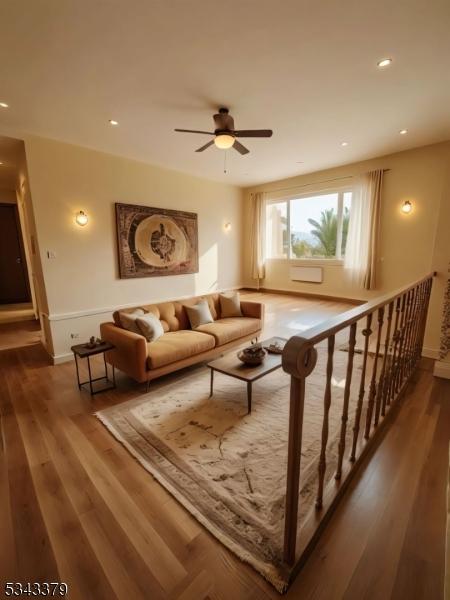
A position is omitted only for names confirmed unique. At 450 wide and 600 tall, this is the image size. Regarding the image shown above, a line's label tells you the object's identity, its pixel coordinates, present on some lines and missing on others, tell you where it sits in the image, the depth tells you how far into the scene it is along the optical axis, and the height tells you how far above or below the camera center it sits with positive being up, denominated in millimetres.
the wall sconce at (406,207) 4898 +707
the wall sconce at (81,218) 3920 +466
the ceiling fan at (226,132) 2891 +1254
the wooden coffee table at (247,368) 2301 -1103
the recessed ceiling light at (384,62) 2318 +1608
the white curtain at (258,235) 7168 +340
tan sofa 2662 -1048
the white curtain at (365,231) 5246 +307
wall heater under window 6512 -674
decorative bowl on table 2510 -1020
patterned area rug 1376 -1440
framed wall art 4520 +145
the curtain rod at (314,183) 5586 +1453
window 6121 +525
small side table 2675 -1027
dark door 6969 -250
